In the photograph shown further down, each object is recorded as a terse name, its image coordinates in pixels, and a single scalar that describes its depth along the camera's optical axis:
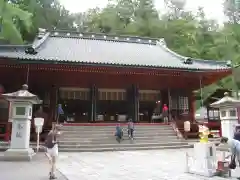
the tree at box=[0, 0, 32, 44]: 11.32
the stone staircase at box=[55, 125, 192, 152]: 13.08
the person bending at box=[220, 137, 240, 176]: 6.73
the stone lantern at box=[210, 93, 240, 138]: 12.24
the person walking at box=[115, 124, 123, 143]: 14.03
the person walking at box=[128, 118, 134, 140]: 14.30
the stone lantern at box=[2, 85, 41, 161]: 10.02
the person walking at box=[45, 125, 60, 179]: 6.50
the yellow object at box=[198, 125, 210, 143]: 7.20
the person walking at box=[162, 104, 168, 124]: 17.41
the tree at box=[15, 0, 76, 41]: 32.44
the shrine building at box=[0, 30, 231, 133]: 16.30
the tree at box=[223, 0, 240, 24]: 35.34
